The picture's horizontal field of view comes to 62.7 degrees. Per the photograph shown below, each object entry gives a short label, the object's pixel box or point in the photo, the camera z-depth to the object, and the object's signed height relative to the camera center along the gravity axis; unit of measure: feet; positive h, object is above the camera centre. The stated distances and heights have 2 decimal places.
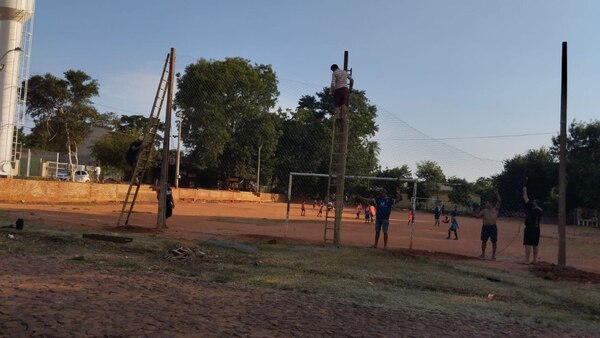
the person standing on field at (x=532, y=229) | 44.55 -1.90
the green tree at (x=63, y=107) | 132.67 +19.38
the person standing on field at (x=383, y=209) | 47.57 -1.06
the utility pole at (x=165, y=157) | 52.13 +2.86
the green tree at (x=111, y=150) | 165.68 +10.20
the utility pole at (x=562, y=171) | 42.34 +3.34
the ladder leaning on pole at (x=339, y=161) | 48.29 +3.41
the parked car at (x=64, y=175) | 158.46 +0.88
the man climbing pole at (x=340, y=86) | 47.96 +10.63
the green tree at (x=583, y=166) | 157.89 +15.11
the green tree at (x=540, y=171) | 184.14 +13.91
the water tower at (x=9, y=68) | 102.39 +22.60
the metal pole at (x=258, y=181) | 202.81 +3.71
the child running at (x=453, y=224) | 76.59 -3.36
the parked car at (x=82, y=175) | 156.56 +1.08
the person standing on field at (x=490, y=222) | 45.88 -1.58
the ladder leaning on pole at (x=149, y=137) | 53.11 +5.06
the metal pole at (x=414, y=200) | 48.34 +0.00
